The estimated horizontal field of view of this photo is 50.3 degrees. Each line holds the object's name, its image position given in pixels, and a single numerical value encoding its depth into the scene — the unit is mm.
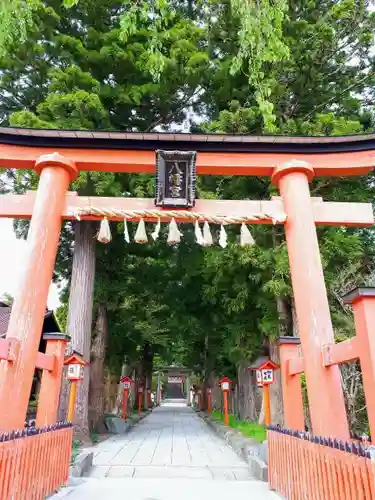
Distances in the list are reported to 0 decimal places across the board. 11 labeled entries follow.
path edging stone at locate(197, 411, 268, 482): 6945
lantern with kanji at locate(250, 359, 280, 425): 8864
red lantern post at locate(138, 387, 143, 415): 25769
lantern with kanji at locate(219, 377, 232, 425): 16494
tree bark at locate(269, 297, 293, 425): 10852
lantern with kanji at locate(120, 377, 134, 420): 17612
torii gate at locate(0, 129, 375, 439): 5312
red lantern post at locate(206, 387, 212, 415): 25469
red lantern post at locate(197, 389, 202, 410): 33000
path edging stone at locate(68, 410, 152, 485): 6500
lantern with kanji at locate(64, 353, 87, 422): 9062
